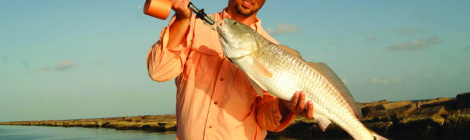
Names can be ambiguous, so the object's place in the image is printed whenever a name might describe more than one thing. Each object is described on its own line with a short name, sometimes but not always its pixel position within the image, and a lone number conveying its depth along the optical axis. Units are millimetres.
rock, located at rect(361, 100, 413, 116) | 16719
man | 3014
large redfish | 3176
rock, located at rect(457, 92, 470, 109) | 14578
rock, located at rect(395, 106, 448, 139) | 13164
